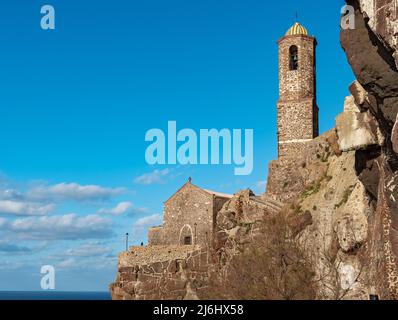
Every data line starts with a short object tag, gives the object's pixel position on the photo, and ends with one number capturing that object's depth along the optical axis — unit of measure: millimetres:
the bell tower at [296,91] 57219
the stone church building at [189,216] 57719
